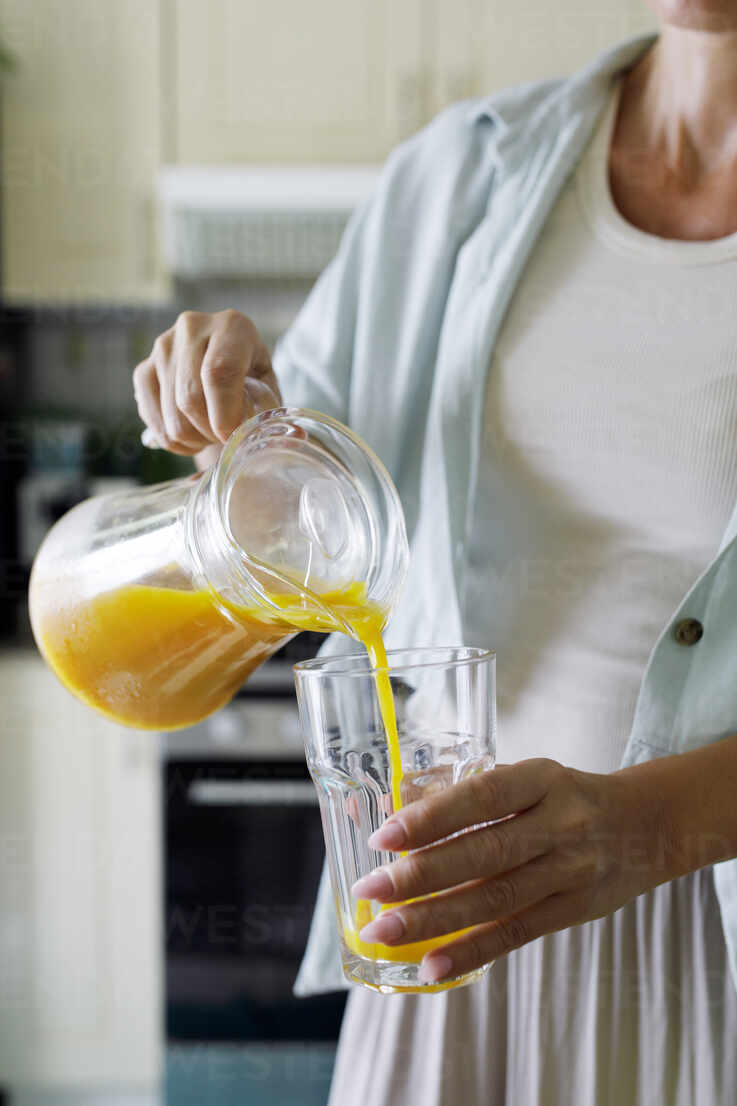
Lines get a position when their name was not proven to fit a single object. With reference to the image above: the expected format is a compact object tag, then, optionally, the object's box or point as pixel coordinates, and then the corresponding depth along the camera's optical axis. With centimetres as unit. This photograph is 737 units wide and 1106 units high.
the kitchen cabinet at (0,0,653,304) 174
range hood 169
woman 56
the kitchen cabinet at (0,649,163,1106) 163
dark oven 154
